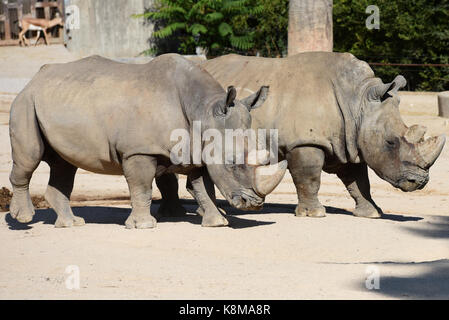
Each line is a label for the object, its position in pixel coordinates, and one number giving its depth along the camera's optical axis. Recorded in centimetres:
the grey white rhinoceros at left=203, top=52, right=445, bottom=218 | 1898
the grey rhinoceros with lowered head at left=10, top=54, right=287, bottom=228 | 1755
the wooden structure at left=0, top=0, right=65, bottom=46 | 4728
